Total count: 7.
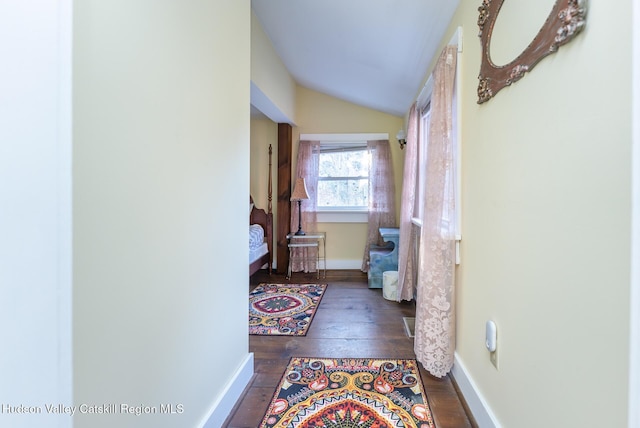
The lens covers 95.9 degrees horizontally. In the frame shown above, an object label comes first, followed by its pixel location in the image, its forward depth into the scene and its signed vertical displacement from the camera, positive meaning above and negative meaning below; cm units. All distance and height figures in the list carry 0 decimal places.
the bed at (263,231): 367 -27
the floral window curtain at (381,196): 394 +23
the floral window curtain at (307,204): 401 +11
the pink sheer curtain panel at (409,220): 276 -7
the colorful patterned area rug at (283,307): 234 -92
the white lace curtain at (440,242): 163 -16
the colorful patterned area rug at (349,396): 137 -98
